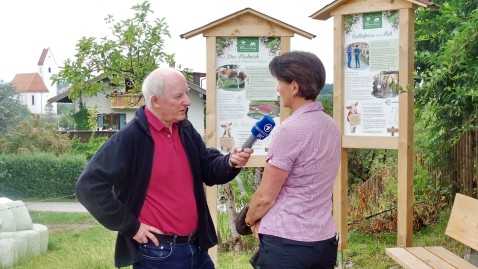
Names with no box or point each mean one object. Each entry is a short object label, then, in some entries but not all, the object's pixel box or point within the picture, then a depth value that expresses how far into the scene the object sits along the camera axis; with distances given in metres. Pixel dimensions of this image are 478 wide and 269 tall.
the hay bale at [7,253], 9.15
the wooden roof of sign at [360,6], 4.99
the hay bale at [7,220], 10.43
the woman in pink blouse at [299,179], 2.95
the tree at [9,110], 26.45
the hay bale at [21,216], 11.00
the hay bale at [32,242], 10.77
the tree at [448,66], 4.66
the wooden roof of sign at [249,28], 5.29
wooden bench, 4.38
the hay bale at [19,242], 10.08
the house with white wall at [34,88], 74.19
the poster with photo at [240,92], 5.31
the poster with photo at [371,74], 5.14
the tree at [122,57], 7.95
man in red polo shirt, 3.00
